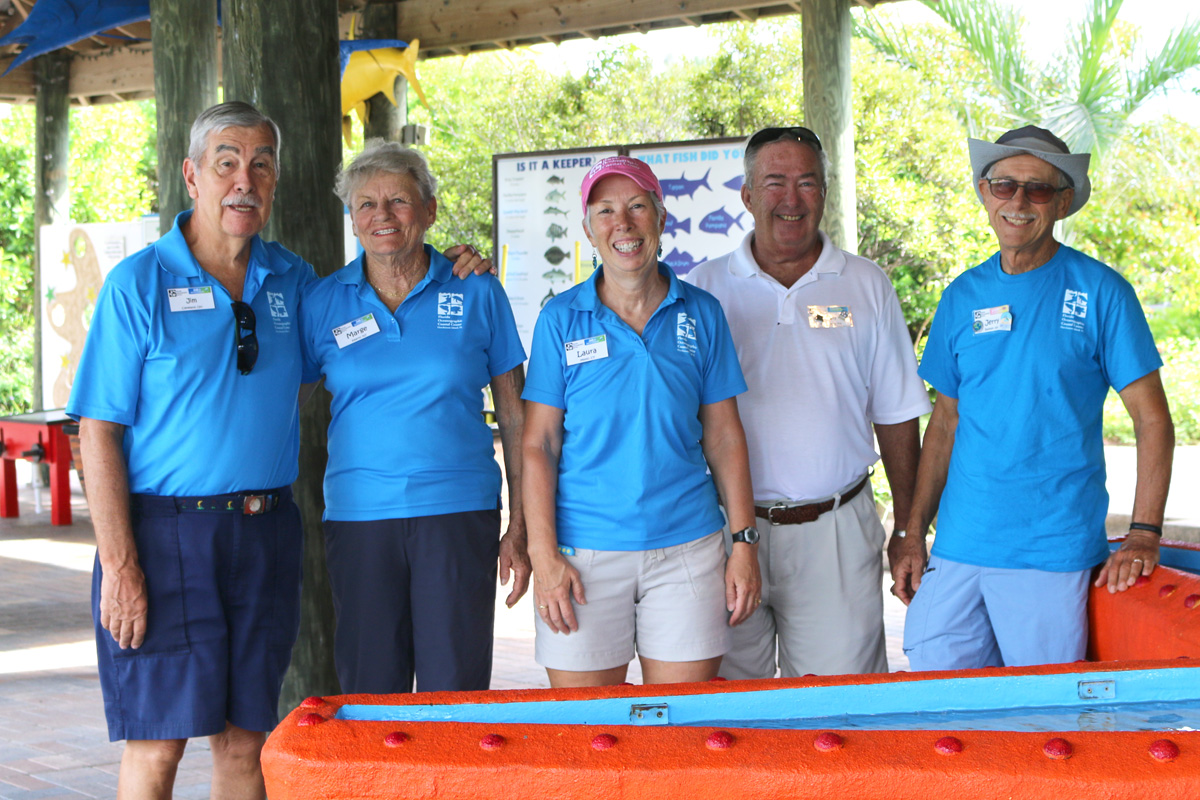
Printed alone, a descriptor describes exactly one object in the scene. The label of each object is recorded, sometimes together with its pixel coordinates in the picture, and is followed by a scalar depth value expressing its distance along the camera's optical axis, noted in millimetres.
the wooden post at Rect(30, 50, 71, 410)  10781
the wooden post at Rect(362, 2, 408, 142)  8234
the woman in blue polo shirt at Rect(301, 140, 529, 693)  2812
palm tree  11750
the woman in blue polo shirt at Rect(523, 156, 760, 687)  2691
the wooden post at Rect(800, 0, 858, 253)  6008
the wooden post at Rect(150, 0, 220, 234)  4668
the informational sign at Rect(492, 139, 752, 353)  6105
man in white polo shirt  3037
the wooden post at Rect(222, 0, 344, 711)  3693
